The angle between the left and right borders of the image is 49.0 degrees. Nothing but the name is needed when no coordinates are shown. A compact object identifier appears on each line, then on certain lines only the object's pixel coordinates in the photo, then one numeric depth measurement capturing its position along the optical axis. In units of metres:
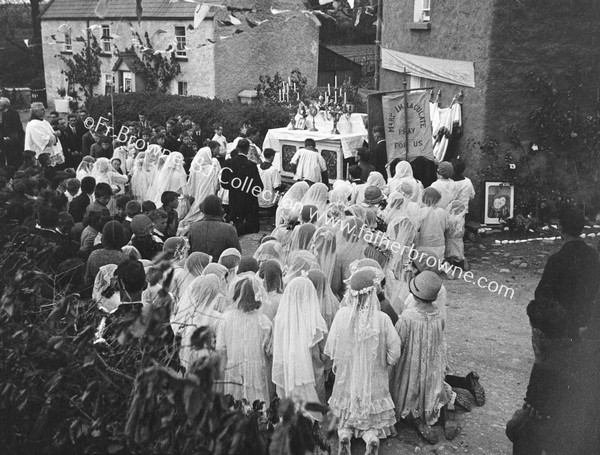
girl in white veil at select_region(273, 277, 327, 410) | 5.76
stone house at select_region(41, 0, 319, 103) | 27.53
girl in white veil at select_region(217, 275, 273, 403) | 5.71
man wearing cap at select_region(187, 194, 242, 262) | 8.33
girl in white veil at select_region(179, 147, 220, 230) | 12.56
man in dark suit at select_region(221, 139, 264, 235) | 12.57
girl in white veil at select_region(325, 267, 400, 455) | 5.66
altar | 14.14
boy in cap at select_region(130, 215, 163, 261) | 7.50
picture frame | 12.66
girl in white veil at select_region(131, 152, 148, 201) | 12.61
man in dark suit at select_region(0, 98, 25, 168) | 14.56
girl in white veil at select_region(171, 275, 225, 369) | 5.66
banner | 11.96
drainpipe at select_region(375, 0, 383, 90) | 16.76
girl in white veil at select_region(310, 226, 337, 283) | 7.48
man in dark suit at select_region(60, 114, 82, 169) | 15.31
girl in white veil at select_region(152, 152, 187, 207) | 12.05
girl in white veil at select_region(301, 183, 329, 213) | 9.20
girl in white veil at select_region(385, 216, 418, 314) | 7.60
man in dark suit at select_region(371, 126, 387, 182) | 12.51
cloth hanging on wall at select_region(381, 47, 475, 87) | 12.82
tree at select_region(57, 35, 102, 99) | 33.12
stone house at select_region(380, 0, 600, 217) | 12.20
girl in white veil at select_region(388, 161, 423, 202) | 10.16
